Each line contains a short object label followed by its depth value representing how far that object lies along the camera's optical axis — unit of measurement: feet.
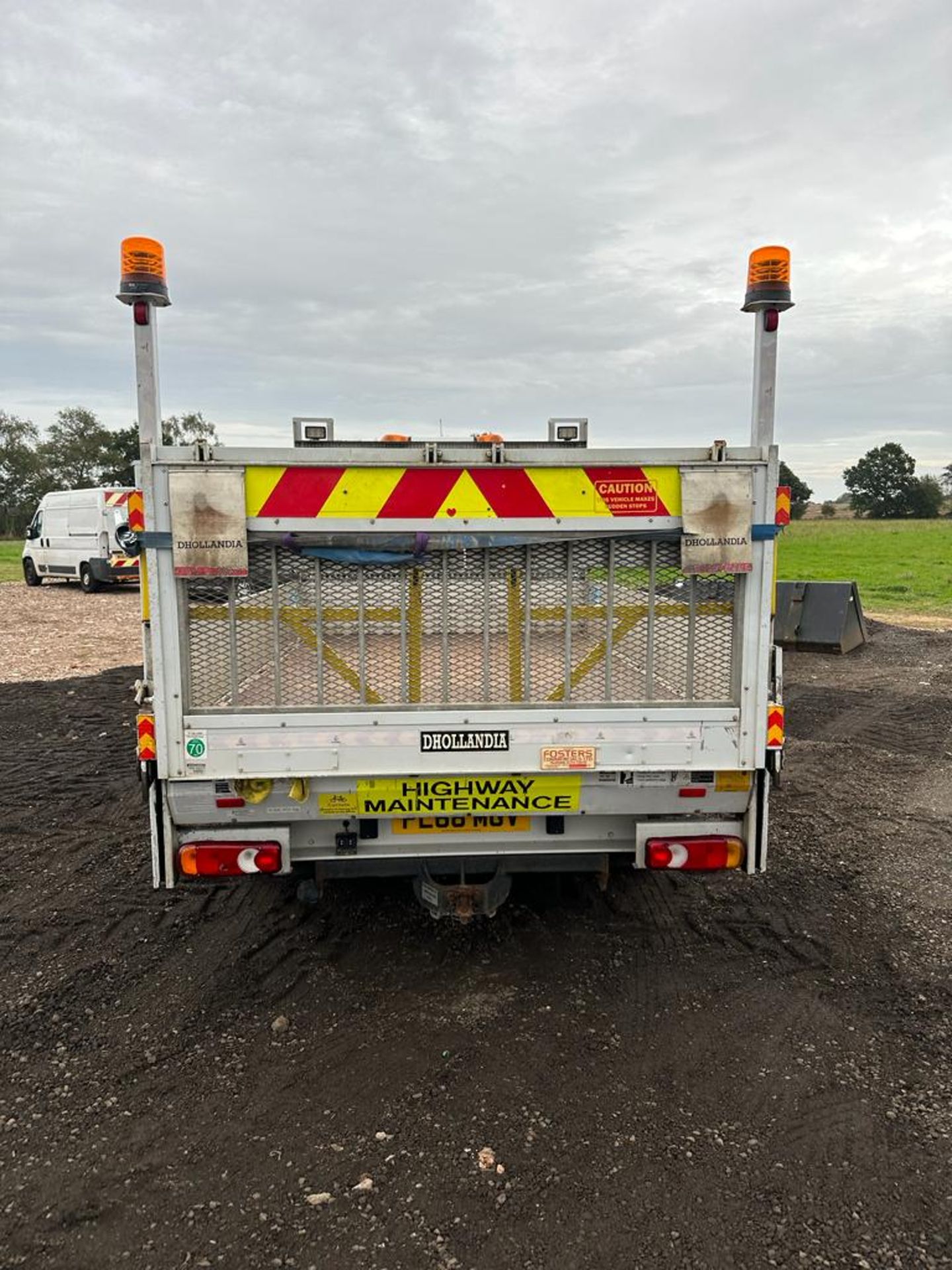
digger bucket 45.47
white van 77.05
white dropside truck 11.81
